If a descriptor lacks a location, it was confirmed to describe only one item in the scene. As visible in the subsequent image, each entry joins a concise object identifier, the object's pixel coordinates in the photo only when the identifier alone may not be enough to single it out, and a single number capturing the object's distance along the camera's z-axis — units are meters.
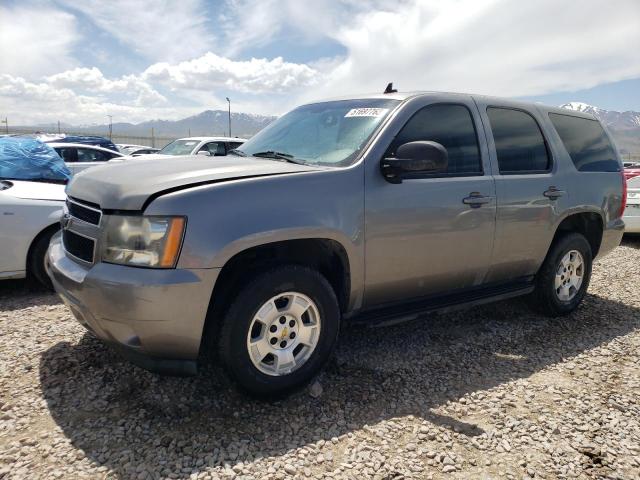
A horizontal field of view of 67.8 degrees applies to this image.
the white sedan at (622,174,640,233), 8.06
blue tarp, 5.50
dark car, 13.83
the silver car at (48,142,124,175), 10.27
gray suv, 2.40
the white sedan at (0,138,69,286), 4.36
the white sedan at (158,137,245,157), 10.55
